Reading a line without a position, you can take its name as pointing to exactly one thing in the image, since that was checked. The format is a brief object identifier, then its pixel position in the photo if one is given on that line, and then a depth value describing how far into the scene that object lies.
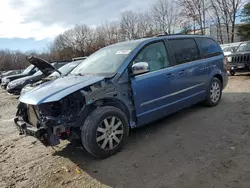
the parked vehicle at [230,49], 12.91
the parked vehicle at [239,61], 10.30
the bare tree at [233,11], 30.25
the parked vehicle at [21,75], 12.51
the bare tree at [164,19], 41.16
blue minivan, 3.09
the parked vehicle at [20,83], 10.26
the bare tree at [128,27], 48.78
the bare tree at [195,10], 32.81
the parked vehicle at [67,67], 8.62
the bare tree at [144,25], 45.25
